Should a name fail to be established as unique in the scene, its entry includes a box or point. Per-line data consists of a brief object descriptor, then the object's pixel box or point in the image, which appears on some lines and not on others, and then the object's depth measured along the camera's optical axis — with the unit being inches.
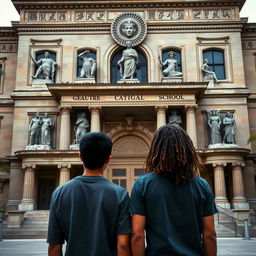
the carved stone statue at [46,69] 1096.8
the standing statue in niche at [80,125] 1004.6
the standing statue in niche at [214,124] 1000.9
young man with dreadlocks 121.4
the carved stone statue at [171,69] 1084.5
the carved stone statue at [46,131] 1002.0
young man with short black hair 123.1
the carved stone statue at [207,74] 1098.1
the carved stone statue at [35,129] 1007.0
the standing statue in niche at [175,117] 1018.3
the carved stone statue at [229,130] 997.2
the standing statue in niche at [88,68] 1085.8
